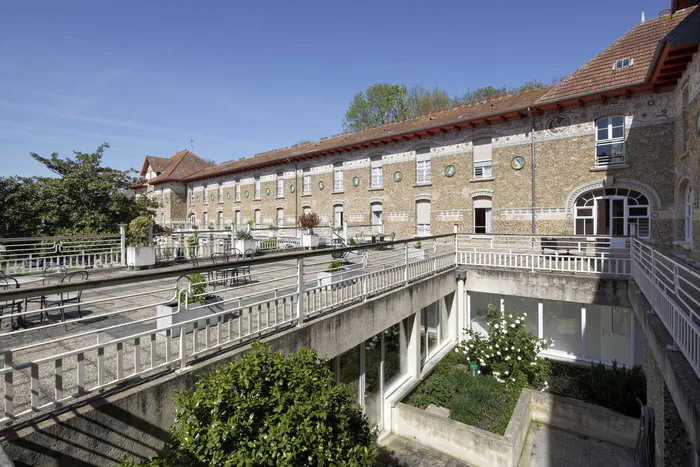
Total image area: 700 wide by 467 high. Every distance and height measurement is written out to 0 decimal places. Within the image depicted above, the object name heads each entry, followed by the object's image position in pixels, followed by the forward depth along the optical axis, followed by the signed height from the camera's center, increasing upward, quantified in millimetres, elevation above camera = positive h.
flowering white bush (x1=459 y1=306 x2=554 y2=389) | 8938 -3174
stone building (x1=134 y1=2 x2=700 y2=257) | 12086 +2942
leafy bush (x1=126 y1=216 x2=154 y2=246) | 11148 +49
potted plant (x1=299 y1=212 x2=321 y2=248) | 16980 +59
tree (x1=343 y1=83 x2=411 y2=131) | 32750 +11070
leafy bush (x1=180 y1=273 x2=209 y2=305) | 5204 -939
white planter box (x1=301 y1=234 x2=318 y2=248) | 16891 -521
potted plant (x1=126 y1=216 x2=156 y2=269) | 10500 -454
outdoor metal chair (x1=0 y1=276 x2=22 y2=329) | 5359 -1210
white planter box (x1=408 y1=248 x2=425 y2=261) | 10315 -794
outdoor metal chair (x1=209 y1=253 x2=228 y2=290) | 8650 -1132
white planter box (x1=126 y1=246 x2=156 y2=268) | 10461 -729
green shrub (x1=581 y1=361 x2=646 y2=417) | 7641 -3511
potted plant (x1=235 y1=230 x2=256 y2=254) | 13680 -463
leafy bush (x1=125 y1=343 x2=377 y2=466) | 2727 -1506
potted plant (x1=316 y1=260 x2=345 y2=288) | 6730 -930
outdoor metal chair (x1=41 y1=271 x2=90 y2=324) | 5824 -1177
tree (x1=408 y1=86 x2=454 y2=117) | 32469 +11439
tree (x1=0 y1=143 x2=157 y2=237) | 16234 +1470
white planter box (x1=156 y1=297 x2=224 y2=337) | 4508 -1111
